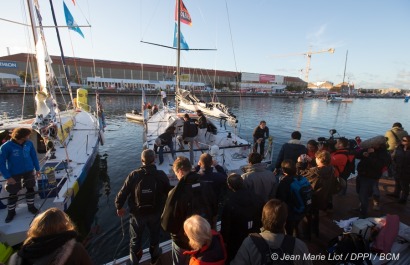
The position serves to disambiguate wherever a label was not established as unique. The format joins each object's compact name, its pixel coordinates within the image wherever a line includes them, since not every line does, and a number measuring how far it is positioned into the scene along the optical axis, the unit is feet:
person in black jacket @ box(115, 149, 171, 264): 11.04
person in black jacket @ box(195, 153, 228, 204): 10.74
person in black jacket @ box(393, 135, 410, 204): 15.88
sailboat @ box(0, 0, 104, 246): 16.06
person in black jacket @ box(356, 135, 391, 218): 14.30
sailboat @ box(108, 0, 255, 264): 24.82
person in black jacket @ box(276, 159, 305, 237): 10.64
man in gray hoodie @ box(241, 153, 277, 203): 11.38
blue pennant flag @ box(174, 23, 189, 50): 39.43
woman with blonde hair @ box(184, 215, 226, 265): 6.58
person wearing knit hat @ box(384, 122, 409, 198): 21.42
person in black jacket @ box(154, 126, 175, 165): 24.09
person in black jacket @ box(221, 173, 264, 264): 8.80
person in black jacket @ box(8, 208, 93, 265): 5.39
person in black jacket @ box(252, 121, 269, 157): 29.94
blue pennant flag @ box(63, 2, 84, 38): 33.73
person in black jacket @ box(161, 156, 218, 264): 9.05
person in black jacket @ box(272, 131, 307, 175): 16.39
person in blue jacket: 14.71
